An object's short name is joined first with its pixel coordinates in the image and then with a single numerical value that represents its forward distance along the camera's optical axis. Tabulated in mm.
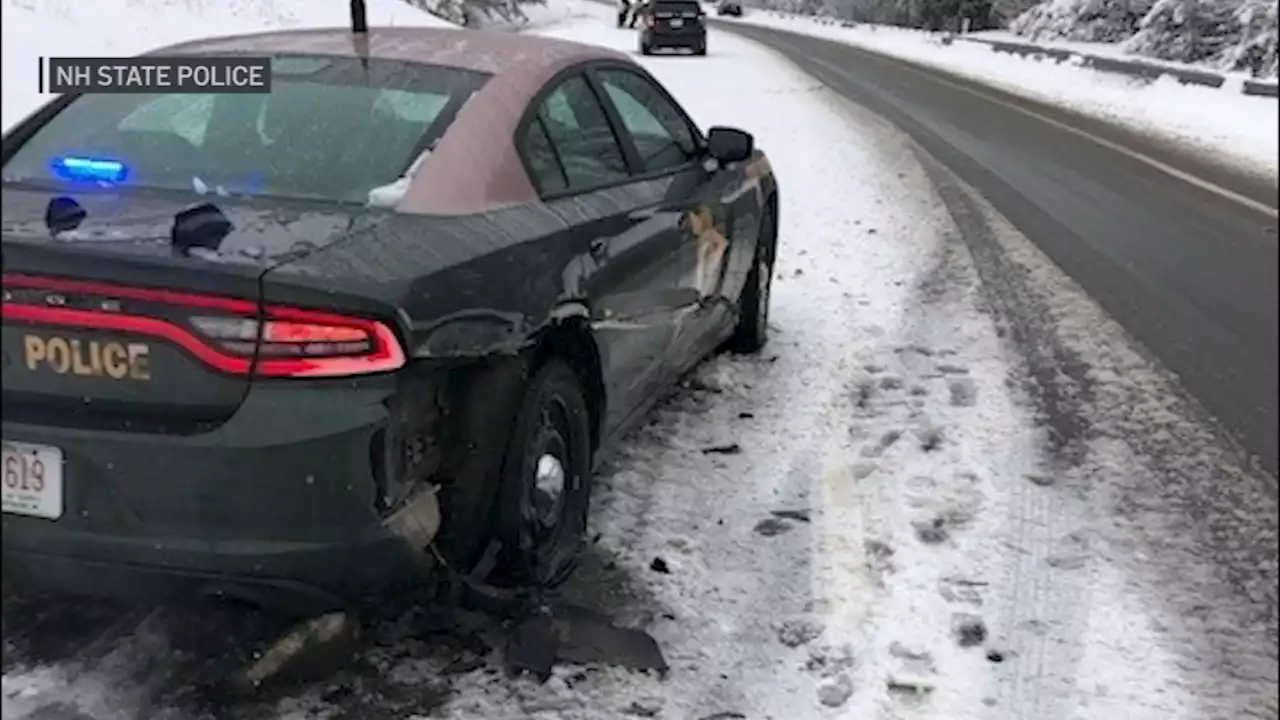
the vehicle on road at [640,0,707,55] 25672
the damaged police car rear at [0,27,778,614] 2182
